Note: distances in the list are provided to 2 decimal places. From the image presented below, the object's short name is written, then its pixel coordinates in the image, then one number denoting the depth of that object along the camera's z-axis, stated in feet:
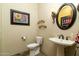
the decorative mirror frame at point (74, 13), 6.36
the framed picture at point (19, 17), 6.58
